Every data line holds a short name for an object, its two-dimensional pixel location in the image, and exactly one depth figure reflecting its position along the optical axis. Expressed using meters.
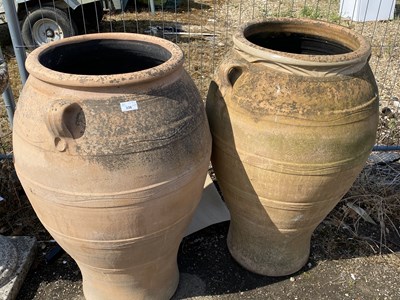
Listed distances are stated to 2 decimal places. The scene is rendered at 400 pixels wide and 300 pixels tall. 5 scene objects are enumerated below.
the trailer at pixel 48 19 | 6.00
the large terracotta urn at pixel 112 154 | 1.75
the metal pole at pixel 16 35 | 2.85
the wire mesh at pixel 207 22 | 5.34
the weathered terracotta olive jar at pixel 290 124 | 2.06
